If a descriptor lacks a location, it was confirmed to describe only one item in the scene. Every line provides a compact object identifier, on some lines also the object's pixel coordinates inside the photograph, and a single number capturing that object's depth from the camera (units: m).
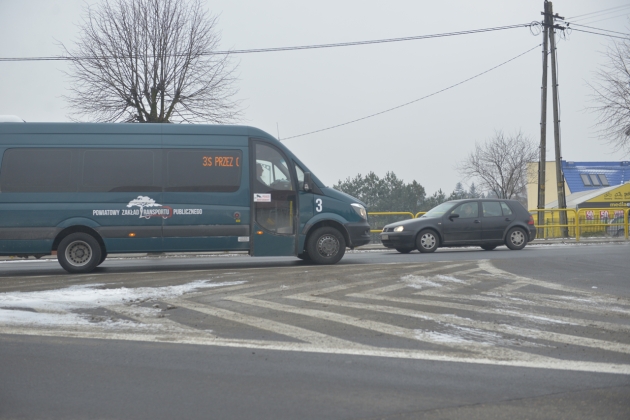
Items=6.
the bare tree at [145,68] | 23.73
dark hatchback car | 16.58
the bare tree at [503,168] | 52.59
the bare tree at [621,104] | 27.50
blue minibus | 11.51
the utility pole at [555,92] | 27.83
